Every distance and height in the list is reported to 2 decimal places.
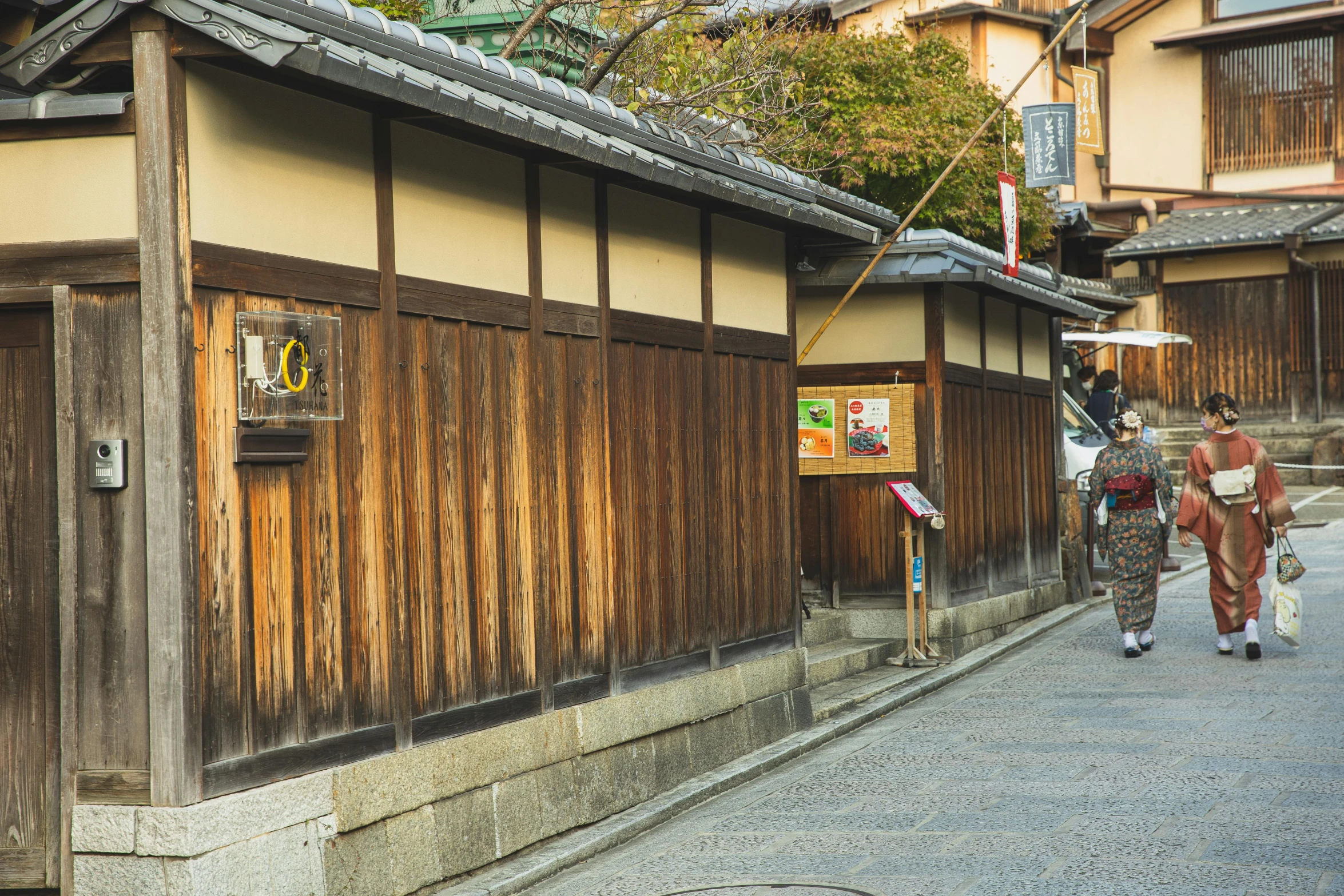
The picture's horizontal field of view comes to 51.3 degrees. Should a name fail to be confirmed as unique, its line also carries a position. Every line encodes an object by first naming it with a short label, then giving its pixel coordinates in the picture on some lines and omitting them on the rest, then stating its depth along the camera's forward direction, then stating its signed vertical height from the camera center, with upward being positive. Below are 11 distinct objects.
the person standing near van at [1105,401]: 23.50 +0.77
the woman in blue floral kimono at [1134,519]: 12.84 -0.68
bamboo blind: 12.79 +0.14
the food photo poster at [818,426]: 13.09 +0.27
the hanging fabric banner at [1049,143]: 16.02 +3.60
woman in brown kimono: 12.38 -0.65
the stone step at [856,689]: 10.73 -1.94
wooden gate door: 5.46 -0.51
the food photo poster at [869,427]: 12.88 +0.25
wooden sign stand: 12.16 -0.92
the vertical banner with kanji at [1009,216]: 12.61 +2.14
